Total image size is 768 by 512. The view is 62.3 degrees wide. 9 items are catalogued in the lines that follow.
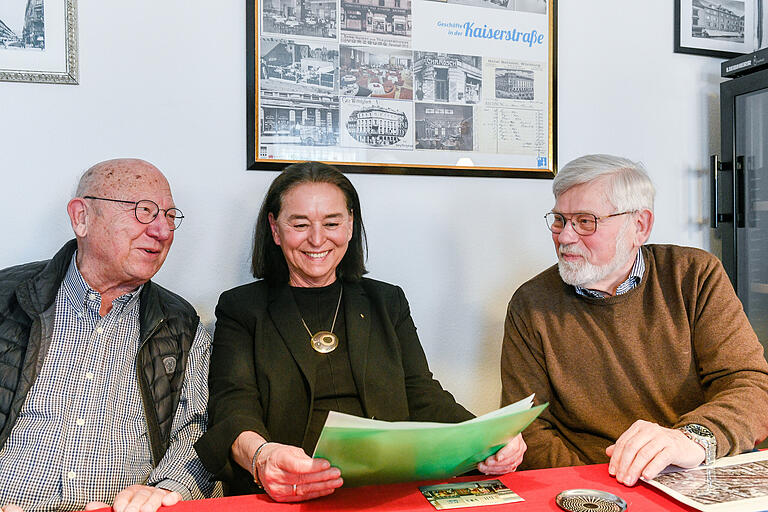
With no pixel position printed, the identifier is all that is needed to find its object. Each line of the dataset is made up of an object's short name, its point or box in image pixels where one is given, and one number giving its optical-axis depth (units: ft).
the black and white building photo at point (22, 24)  6.12
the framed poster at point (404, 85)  6.79
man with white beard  5.37
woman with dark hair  5.24
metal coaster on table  3.27
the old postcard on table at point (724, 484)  3.25
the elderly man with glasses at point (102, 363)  4.73
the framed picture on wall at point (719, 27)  8.16
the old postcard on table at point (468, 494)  3.40
